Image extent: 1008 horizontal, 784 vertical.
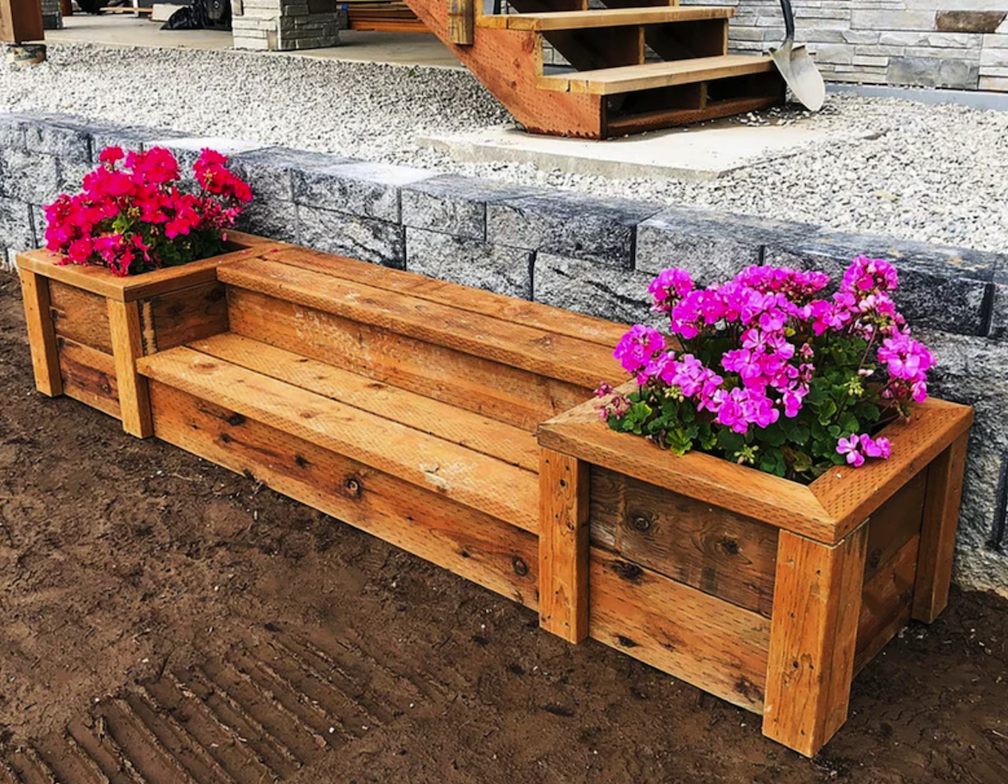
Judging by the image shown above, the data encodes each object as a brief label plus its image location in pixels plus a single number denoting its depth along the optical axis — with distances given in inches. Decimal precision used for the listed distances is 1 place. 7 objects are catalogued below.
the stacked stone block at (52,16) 382.6
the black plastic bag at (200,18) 370.3
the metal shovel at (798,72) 171.5
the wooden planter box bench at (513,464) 75.0
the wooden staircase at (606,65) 148.2
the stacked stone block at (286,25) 285.6
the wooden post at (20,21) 253.8
